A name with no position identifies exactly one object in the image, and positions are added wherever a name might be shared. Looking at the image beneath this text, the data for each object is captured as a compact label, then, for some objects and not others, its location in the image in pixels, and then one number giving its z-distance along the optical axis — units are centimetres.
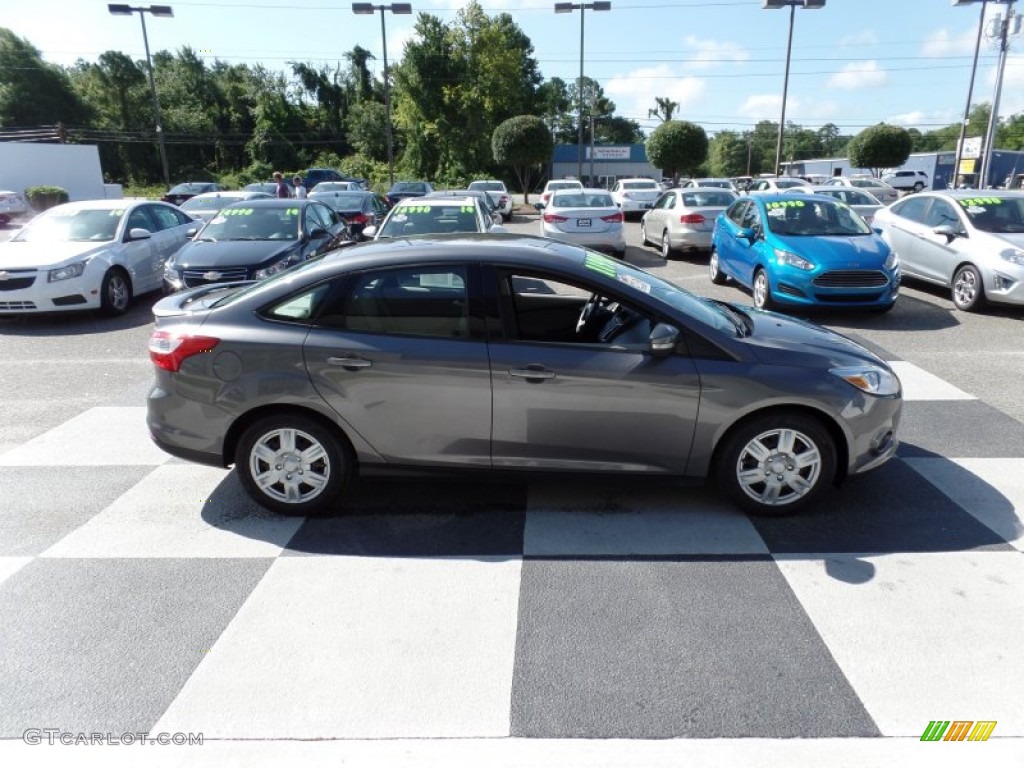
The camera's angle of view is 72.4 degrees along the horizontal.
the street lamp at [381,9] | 2608
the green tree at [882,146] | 3625
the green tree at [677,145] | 3712
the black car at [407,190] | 2778
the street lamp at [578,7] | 2667
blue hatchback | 869
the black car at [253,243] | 895
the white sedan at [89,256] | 894
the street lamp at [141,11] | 2588
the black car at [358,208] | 1650
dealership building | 5750
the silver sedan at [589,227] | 1359
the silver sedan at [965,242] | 898
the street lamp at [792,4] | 2353
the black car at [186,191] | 2834
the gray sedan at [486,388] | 372
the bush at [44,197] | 2845
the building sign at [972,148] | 4471
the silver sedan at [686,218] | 1383
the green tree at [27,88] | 5253
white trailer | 3145
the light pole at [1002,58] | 2095
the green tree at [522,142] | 3572
